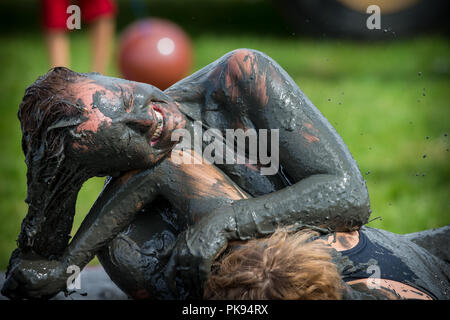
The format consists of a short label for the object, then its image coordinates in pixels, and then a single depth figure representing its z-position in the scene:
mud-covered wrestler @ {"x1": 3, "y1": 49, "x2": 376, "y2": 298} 4.31
